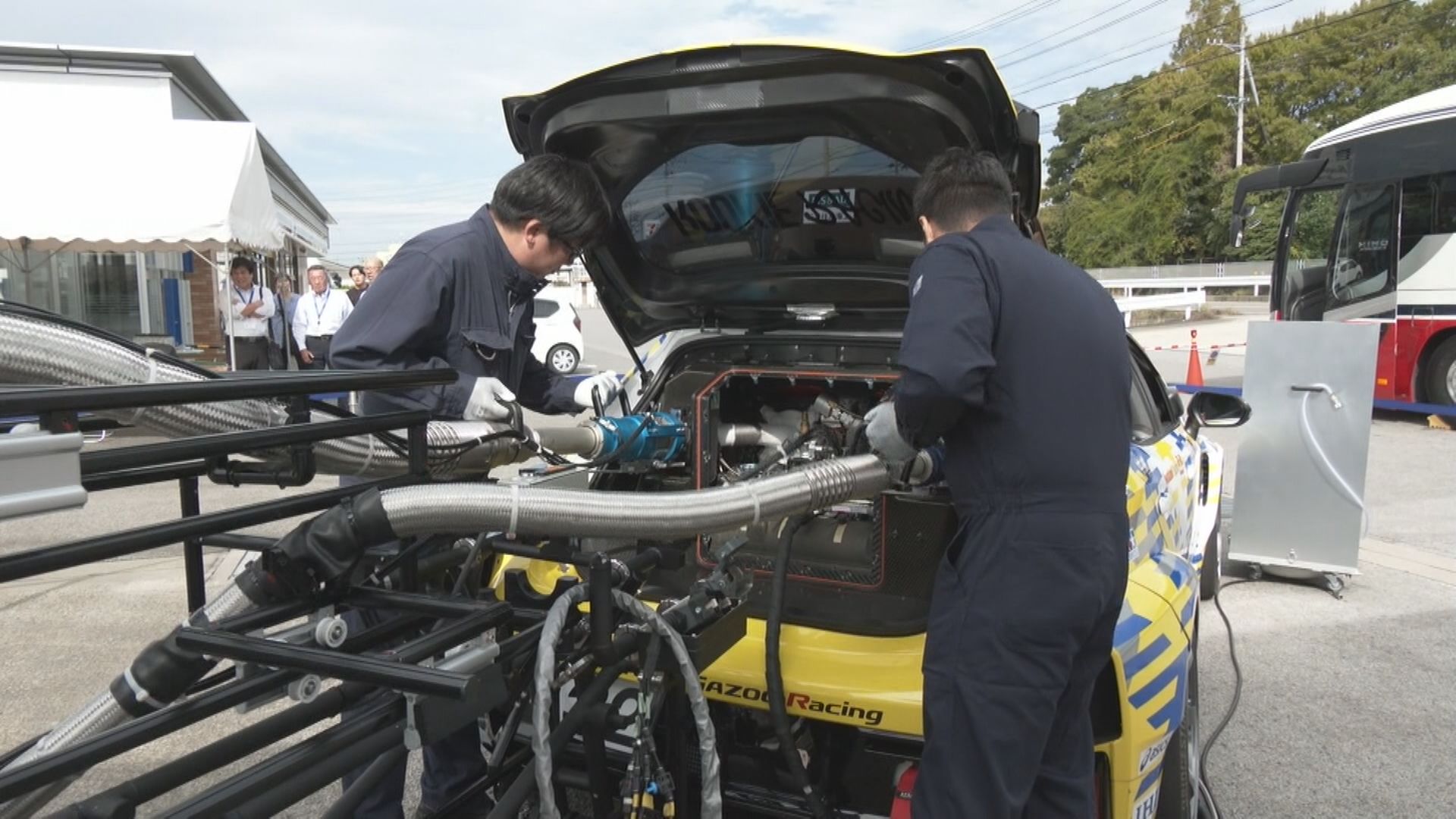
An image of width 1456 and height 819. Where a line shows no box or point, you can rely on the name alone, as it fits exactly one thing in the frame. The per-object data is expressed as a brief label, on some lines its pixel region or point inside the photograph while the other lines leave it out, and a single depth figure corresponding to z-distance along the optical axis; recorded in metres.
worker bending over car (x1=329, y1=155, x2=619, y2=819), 2.29
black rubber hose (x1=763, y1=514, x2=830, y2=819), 2.19
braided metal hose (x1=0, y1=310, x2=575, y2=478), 1.46
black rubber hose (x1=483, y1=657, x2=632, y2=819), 1.75
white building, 9.04
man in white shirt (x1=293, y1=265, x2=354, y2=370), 10.62
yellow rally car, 2.27
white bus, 11.33
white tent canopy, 9.00
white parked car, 16.11
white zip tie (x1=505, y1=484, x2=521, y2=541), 1.72
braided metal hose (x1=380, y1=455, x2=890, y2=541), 1.70
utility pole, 41.34
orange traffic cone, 12.34
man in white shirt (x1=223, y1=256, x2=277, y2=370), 10.49
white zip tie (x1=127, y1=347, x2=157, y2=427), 1.58
